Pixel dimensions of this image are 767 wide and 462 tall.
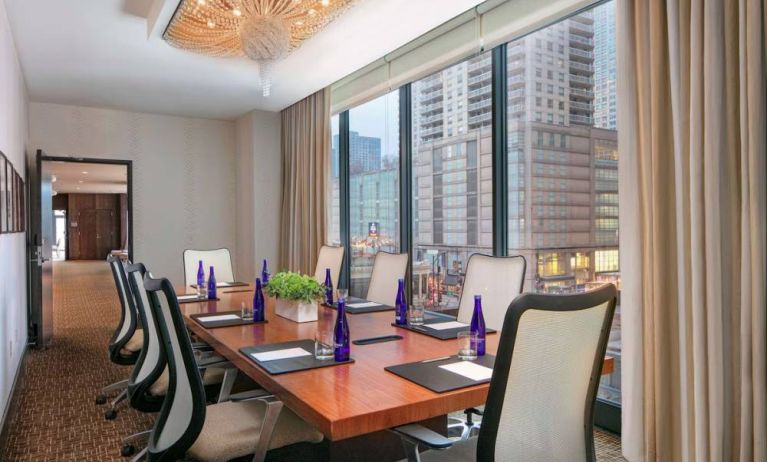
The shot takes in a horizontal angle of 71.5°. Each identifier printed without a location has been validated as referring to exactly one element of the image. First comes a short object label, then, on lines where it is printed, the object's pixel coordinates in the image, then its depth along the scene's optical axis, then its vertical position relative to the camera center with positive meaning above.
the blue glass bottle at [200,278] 3.67 -0.34
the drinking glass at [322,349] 1.86 -0.42
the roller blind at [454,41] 3.26 +1.35
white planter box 2.63 -0.41
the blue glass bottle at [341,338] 1.84 -0.38
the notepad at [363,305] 3.13 -0.46
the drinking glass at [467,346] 1.88 -0.42
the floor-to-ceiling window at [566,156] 3.11 +0.44
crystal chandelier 3.12 +1.29
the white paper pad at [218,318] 2.67 -0.45
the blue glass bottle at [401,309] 2.55 -0.39
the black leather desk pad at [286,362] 1.74 -0.45
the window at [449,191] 3.92 +0.28
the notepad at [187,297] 3.48 -0.45
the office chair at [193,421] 1.63 -0.65
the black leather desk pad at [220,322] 2.52 -0.45
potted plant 2.61 -0.32
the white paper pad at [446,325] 2.44 -0.46
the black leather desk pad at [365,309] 2.99 -0.46
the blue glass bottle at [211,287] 3.45 -0.38
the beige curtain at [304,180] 5.57 +0.54
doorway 5.14 +0.24
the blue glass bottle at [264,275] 3.70 -0.32
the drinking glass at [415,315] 2.51 -0.41
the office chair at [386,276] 3.59 -0.33
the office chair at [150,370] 2.20 -0.61
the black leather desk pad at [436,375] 1.56 -0.46
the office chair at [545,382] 1.18 -0.37
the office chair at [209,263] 4.59 -0.30
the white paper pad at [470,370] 1.66 -0.46
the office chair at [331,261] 4.24 -0.27
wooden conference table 1.37 -0.47
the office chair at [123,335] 3.12 -0.65
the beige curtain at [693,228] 2.09 -0.01
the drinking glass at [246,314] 2.68 -0.43
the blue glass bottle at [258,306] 2.65 -0.39
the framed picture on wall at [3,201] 2.89 +0.17
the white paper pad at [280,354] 1.88 -0.45
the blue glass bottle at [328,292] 3.18 -0.38
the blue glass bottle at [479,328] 1.92 -0.37
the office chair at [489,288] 2.74 -0.33
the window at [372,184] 4.96 +0.44
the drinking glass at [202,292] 3.49 -0.41
